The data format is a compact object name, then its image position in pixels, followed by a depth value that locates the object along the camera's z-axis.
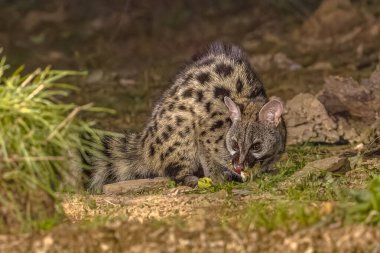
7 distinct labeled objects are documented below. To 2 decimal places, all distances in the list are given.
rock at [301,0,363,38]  28.58
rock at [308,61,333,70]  25.61
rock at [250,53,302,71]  26.19
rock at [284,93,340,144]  19.05
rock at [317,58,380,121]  19.84
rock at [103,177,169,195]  16.08
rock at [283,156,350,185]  15.38
